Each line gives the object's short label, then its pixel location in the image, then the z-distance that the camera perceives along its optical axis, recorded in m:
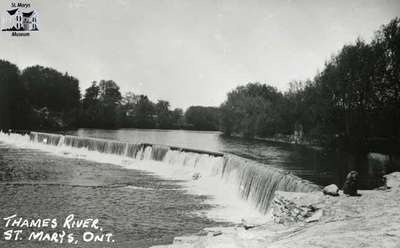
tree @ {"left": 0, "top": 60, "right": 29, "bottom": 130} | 58.81
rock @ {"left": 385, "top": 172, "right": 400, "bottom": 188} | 13.84
